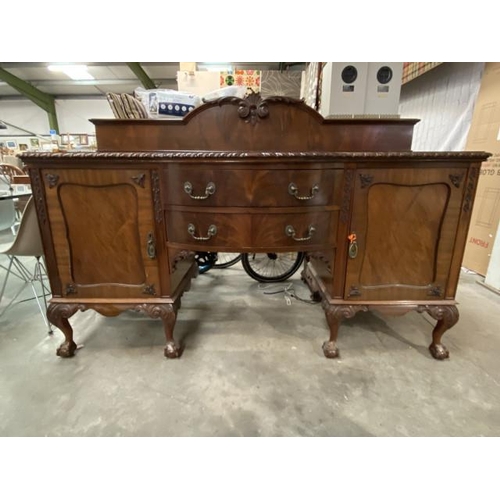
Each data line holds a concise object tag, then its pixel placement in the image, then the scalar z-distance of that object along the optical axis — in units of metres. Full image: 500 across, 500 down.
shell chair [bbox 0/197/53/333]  1.47
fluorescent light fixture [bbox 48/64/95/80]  5.72
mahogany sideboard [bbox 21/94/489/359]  1.12
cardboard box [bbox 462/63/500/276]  2.25
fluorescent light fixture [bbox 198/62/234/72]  5.04
